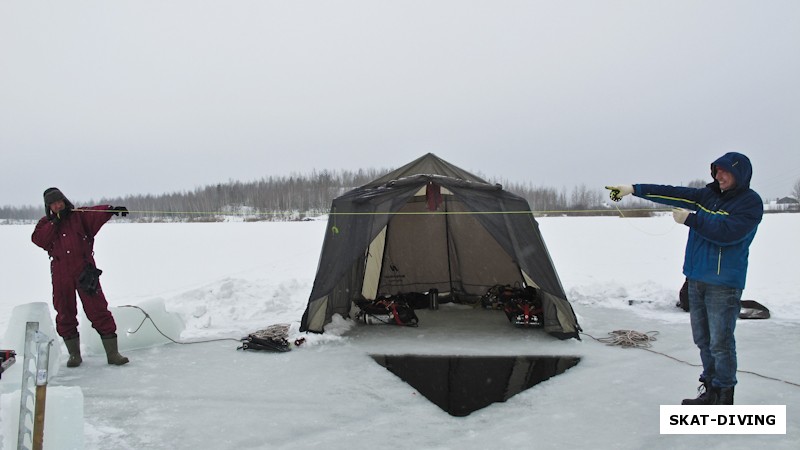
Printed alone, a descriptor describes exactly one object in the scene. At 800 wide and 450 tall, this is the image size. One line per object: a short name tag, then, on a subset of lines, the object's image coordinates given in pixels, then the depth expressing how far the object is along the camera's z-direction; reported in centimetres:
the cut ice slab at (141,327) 477
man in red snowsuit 429
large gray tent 521
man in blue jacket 301
